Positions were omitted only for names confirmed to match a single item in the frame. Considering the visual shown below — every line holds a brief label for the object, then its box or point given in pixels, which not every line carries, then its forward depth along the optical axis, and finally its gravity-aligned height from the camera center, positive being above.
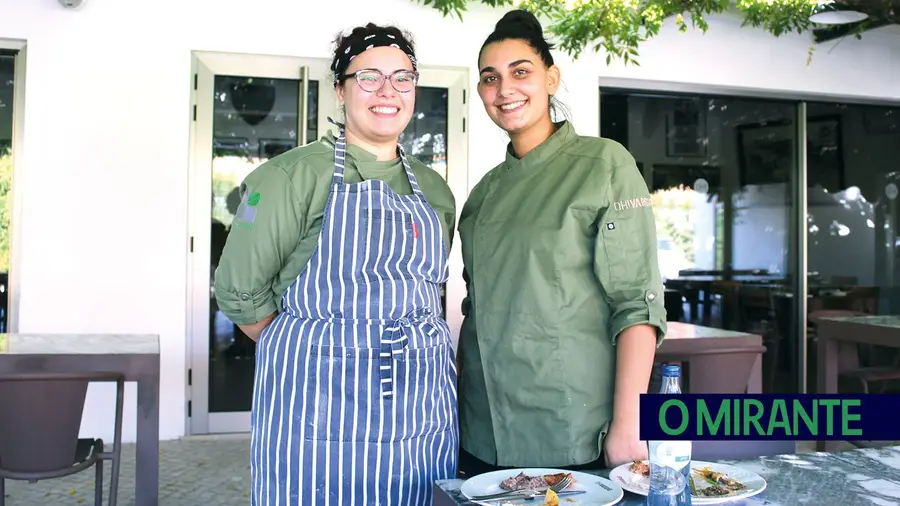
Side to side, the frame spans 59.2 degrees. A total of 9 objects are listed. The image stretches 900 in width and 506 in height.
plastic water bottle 1.19 -0.31
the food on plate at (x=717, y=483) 1.28 -0.35
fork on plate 1.27 -0.36
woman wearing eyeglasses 1.64 -0.09
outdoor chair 2.71 -0.55
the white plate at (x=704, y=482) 1.27 -0.36
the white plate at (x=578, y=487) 1.27 -0.36
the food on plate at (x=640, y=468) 1.43 -0.36
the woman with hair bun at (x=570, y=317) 1.73 -0.10
